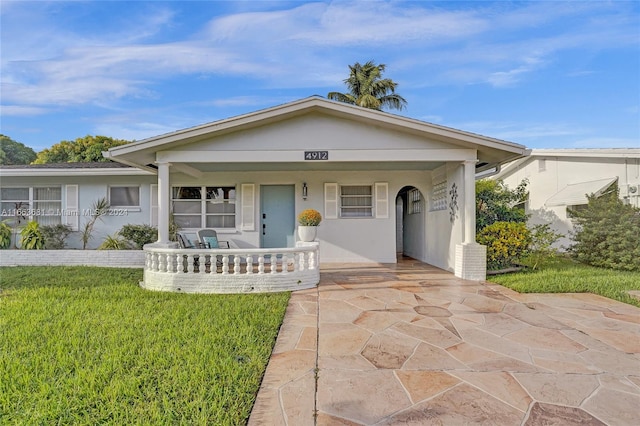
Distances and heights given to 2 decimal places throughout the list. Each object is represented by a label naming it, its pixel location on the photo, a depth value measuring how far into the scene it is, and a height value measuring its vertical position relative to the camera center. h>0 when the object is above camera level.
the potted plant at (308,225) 8.07 -0.33
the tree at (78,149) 27.47 +5.42
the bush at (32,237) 10.40 -0.78
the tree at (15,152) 31.97 +6.03
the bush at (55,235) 10.65 -0.74
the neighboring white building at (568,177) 10.62 +1.22
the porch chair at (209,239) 9.23 -0.78
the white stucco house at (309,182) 7.59 +0.95
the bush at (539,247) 8.48 -0.94
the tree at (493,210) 9.05 +0.02
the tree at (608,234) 8.80 -0.66
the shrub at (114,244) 10.15 -1.00
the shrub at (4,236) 10.82 -0.77
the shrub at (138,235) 10.28 -0.71
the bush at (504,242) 8.10 -0.76
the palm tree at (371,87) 23.08 +8.60
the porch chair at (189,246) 7.09 -0.92
